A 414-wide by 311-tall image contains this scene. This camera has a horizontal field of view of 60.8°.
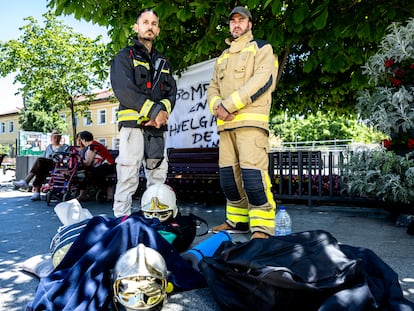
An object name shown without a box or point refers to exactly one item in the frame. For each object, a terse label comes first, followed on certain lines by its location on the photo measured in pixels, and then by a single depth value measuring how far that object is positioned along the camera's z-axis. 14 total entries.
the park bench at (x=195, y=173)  6.66
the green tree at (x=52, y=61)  18.19
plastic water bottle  4.29
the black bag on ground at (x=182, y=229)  3.15
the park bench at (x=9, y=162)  28.38
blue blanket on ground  2.06
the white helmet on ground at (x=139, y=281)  1.93
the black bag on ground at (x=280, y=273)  1.91
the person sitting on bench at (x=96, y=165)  7.34
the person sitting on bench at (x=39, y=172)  8.36
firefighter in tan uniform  3.72
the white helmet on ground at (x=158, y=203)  3.27
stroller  7.13
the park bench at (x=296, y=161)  6.90
